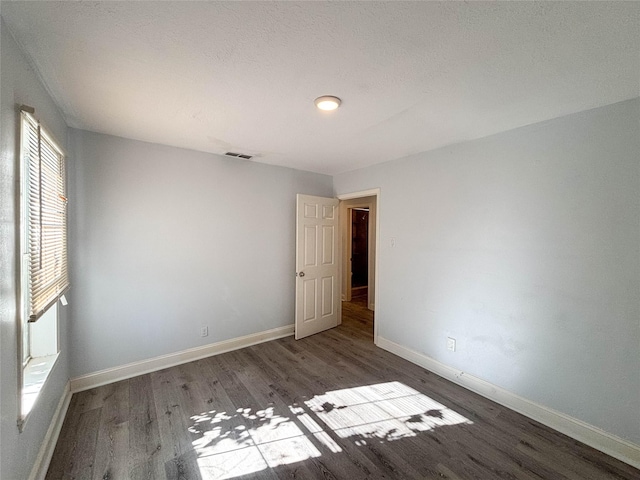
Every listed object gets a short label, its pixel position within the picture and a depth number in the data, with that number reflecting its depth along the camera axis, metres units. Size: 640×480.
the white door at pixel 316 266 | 3.71
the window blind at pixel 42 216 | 1.49
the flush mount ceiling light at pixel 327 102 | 1.79
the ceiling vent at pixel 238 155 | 3.12
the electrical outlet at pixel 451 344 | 2.71
